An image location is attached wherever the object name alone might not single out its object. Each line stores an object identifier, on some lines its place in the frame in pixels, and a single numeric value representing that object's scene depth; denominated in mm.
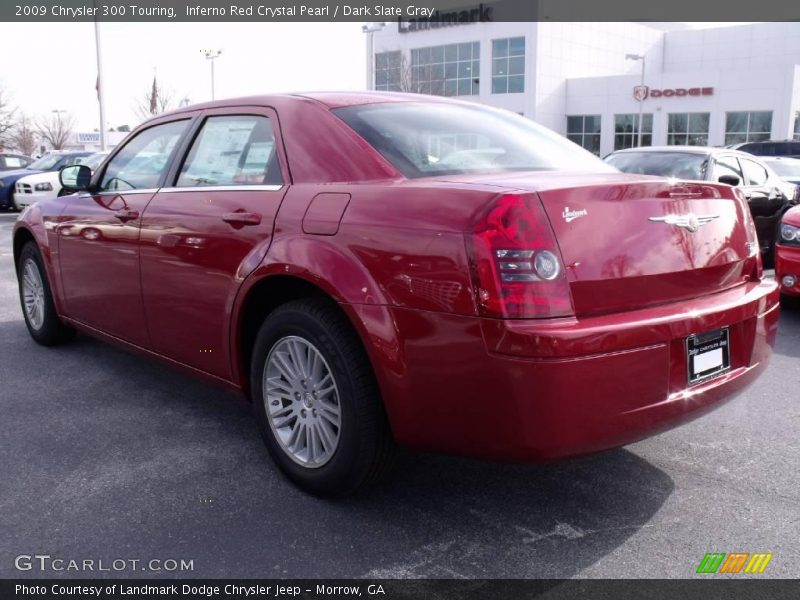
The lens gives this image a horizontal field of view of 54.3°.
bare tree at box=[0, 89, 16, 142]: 56000
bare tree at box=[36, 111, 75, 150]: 79500
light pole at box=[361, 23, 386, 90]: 54062
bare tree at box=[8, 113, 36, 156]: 70831
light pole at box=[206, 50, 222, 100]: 37969
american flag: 56806
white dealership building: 47375
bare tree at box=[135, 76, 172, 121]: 57031
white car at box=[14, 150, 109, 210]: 17031
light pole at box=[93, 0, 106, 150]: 27766
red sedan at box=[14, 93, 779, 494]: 2496
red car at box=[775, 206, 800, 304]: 6422
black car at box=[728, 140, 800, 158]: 26219
